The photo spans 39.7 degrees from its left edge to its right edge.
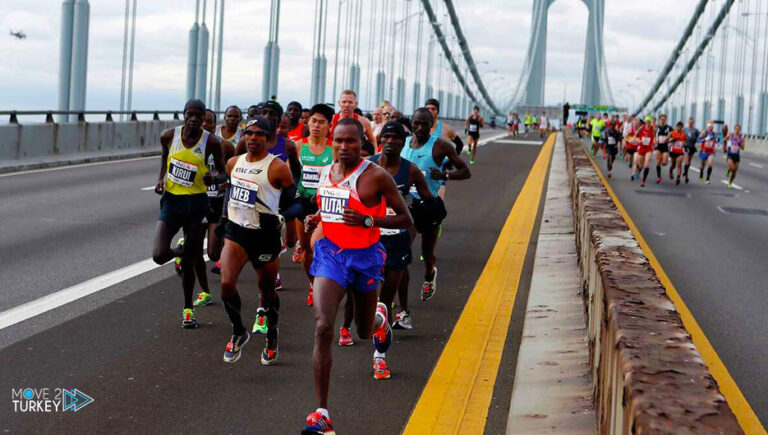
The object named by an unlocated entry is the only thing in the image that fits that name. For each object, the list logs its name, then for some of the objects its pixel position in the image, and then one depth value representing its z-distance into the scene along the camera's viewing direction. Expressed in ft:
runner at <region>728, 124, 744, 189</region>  96.99
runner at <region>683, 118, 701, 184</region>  97.76
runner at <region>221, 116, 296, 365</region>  23.70
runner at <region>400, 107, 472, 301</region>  30.30
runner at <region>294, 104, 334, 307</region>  31.48
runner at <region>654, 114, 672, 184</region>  97.44
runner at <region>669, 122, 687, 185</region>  94.27
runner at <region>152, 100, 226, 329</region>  27.07
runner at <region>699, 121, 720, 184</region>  100.99
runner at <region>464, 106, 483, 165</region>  116.57
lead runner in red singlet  19.43
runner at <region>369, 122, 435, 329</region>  23.82
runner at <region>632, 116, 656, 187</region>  93.86
